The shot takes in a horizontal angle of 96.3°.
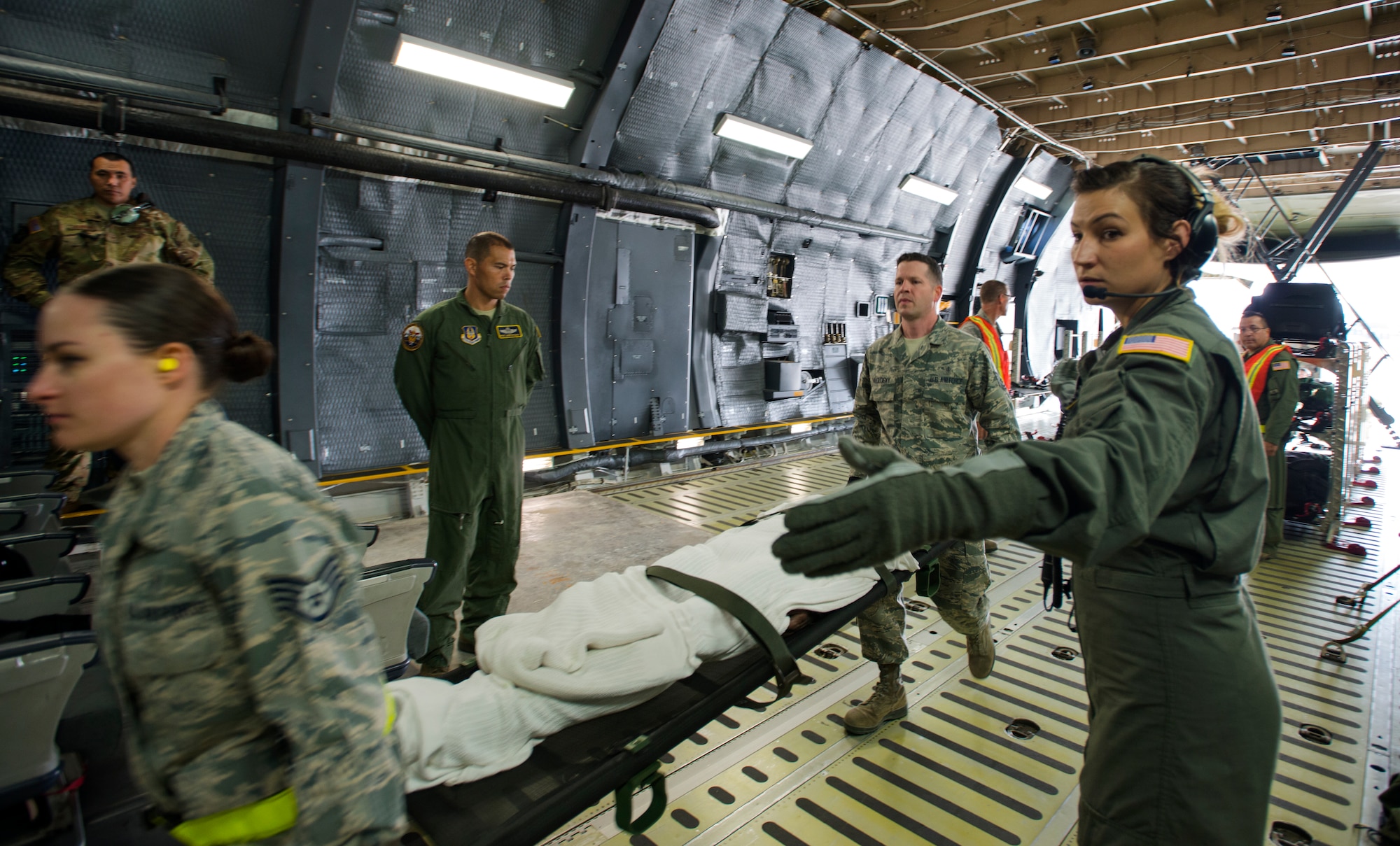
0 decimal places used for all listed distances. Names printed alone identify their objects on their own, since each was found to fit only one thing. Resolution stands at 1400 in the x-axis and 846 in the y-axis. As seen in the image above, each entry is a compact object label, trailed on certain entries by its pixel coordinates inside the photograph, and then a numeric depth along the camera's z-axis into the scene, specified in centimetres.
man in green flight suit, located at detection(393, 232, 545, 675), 325
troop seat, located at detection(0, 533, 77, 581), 249
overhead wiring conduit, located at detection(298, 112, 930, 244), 446
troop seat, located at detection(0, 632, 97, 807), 158
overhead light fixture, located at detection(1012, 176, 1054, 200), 1096
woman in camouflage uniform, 103
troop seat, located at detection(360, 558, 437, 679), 220
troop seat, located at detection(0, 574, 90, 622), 199
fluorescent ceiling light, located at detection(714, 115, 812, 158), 643
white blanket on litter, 146
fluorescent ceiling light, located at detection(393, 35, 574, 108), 435
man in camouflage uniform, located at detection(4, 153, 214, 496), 355
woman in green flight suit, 97
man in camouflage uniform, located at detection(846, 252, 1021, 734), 312
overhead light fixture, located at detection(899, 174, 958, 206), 905
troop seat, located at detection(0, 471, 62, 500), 344
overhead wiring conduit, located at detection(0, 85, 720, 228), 343
